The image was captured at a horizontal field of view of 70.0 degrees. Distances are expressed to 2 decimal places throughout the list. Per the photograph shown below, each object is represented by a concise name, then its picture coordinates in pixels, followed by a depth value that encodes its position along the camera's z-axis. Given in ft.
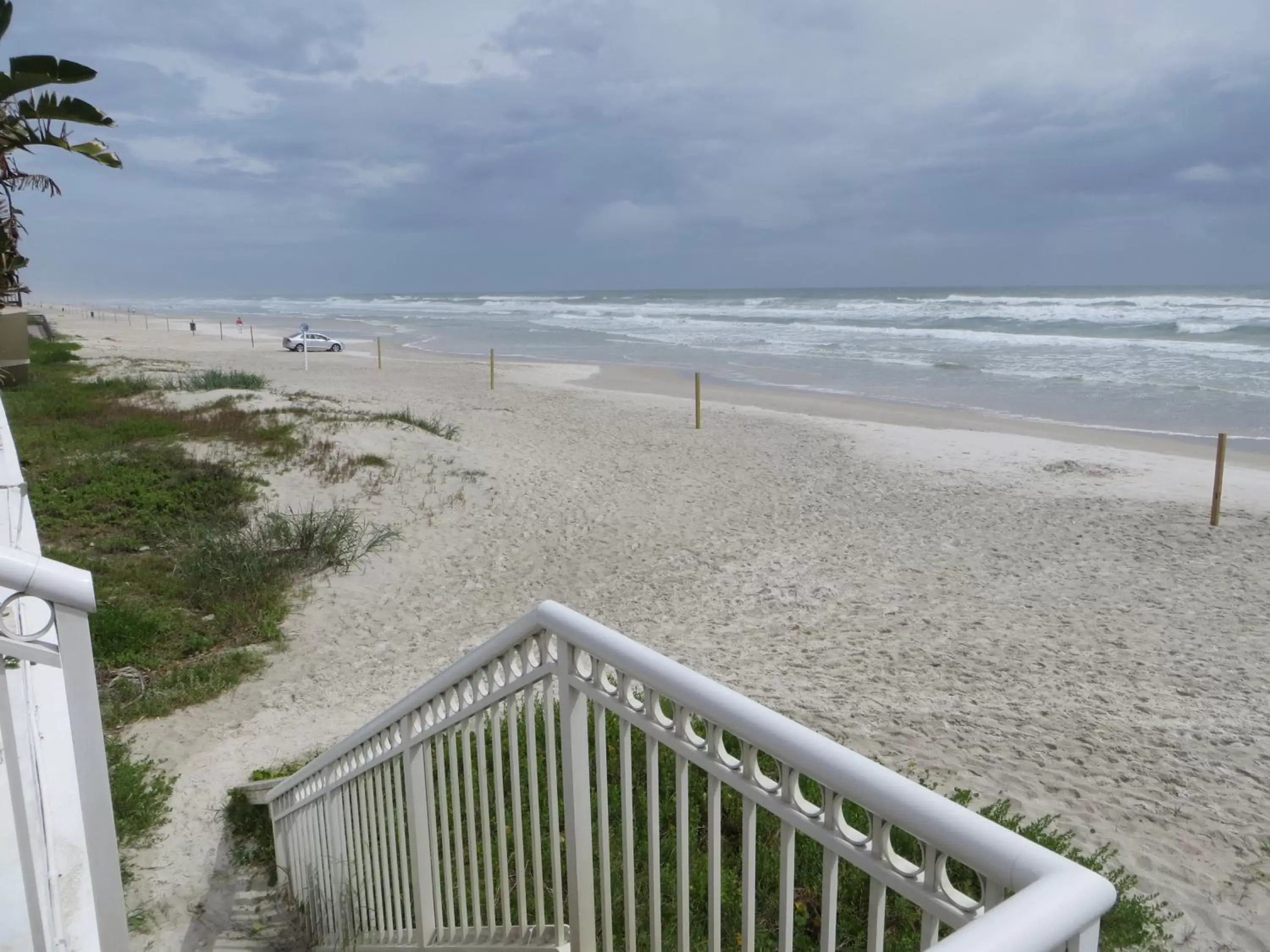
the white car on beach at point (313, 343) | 142.10
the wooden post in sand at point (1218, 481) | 35.88
